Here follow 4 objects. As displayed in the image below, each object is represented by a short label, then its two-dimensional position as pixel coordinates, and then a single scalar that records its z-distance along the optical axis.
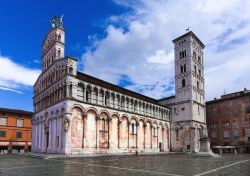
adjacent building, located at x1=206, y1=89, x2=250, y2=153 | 58.53
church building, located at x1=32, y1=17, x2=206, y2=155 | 37.81
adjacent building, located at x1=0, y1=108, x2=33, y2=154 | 53.25
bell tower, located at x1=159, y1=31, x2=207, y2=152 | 58.22
